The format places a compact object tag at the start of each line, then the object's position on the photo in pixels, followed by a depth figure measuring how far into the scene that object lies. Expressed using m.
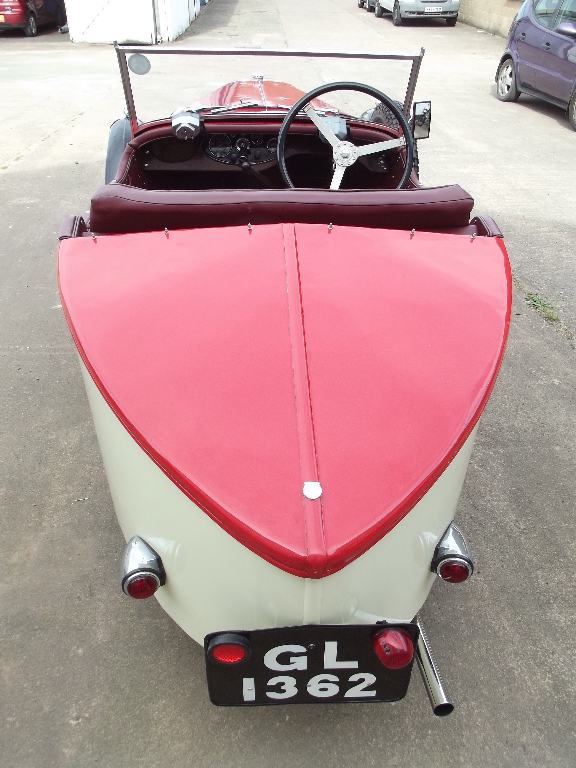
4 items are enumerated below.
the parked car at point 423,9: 15.39
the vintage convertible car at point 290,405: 1.33
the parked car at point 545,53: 7.39
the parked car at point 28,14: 13.43
